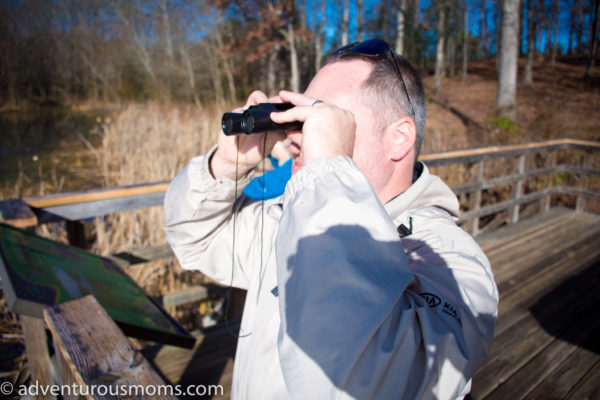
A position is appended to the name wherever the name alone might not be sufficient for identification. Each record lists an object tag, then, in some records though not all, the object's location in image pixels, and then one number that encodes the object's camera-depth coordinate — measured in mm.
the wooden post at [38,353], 1173
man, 644
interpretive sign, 1132
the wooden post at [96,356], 811
